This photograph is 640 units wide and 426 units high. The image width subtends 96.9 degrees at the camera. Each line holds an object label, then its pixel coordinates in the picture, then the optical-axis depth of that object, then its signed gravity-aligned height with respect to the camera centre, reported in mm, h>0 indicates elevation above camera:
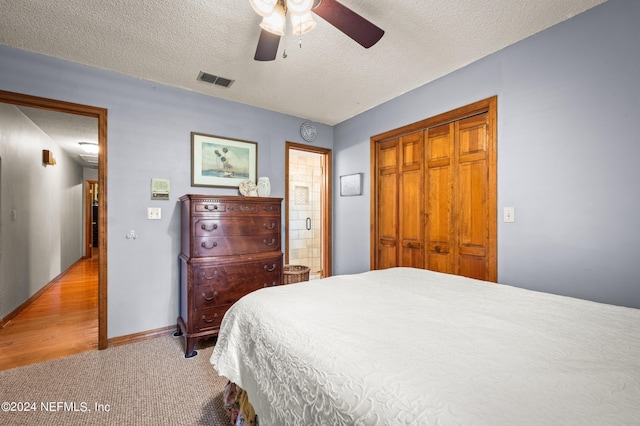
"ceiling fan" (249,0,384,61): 1435 +1037
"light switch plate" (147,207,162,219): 2836 -7
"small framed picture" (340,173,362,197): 3762 +370
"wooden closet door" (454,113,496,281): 2453 +109
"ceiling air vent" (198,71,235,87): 2727 +1317
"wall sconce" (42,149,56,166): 4402 +873
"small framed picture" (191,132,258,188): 3092 +591
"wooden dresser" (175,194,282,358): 2553 -428
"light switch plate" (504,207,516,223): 2256 -29
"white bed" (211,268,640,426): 648 -445
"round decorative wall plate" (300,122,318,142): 3898 +1123
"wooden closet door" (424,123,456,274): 2750 +122
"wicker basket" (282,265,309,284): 3554 -809
